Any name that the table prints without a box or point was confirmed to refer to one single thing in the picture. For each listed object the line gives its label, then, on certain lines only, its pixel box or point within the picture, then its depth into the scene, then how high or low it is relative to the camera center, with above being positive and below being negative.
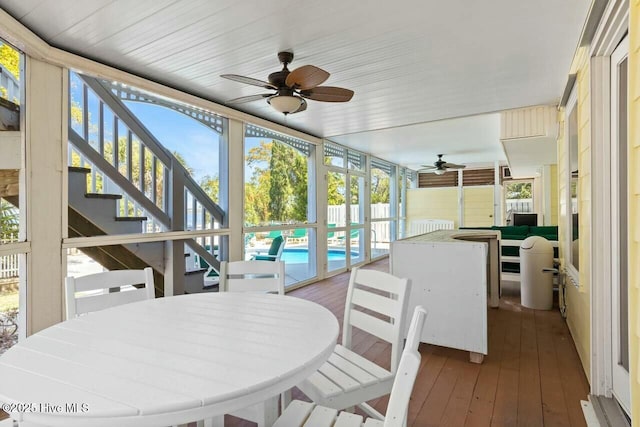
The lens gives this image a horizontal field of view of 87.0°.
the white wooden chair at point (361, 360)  1.34 -0.69
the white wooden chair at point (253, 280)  2.12 -0.41
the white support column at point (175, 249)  3.35 -0.36
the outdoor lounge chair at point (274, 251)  4.55 -0.54
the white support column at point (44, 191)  2.26 +0.16
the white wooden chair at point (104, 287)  1.56 -0.37
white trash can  3.63 -0.67
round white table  0.76 -0.43
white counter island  2.44 -0.56
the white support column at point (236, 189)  3.93 +0.29
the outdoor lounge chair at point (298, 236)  5.11 -0.36
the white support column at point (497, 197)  8.70 +0.38
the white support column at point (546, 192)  6.75 +0.39
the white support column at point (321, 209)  5.52 +0.06
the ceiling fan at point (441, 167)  7.27 +1.00
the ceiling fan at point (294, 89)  2.26 +0.92
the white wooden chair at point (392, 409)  0.75 -0.48
